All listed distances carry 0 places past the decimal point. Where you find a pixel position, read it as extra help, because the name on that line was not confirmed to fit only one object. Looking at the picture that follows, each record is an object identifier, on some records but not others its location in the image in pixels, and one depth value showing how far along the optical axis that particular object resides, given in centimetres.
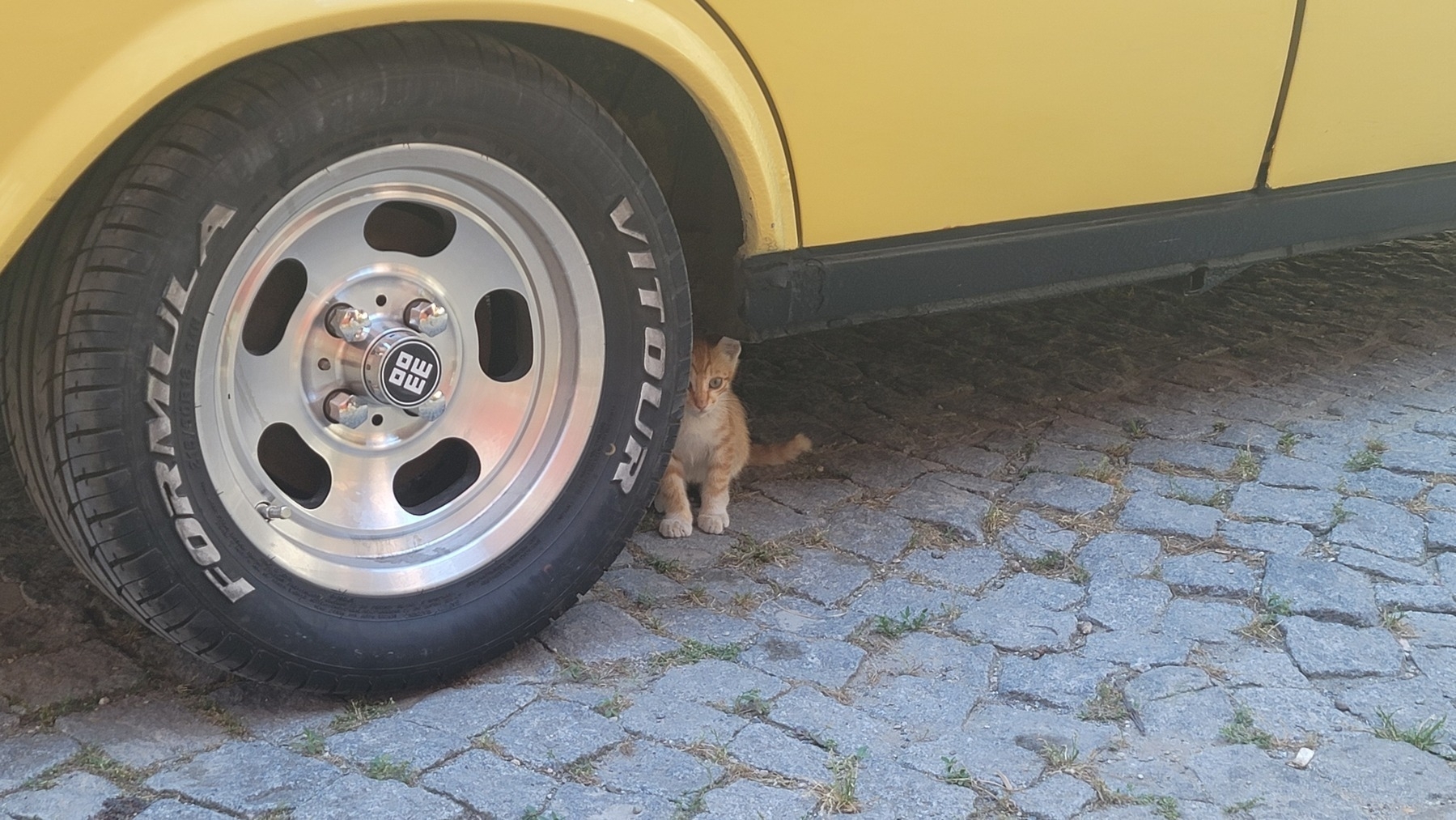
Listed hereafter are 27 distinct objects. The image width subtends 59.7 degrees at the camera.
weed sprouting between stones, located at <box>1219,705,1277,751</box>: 228
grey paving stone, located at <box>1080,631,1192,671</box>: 257
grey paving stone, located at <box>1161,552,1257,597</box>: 288
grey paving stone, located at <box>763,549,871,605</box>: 289
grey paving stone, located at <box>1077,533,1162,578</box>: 299
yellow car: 193
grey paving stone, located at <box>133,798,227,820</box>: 200
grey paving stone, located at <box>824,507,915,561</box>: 310
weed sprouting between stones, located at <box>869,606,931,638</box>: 269
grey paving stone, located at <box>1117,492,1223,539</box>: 319
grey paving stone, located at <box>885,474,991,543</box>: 322
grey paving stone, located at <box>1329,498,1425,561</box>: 306
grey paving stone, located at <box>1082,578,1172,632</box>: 274
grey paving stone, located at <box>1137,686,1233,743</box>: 232
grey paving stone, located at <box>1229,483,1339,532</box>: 323
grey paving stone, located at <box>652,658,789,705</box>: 243
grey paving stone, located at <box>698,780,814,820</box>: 205
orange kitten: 341
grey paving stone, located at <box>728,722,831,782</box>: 217
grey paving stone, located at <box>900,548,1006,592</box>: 294
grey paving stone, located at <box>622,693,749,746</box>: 228
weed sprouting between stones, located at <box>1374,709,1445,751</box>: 227
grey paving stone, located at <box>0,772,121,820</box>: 200
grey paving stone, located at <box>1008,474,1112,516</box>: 334
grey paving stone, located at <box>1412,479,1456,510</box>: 330
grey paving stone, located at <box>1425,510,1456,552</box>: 308
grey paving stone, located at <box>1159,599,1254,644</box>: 268
